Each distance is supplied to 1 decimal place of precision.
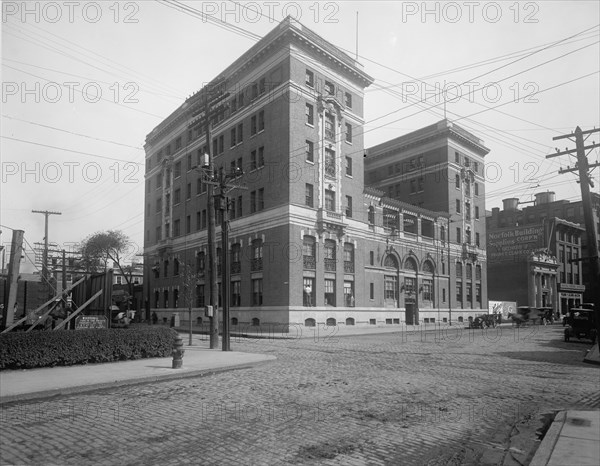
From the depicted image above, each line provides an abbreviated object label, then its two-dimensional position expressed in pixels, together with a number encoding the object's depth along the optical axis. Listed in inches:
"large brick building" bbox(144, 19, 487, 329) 1515.7
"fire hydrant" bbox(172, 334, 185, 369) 544.4
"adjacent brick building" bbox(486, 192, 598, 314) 2630.4
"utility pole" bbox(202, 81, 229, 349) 834.7
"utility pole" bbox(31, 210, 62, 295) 2110.5
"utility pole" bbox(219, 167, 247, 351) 794.8
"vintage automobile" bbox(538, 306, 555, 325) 2003.0
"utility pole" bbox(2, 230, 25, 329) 616.7
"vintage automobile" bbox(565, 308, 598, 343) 1005.8
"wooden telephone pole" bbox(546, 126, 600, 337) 695.7
